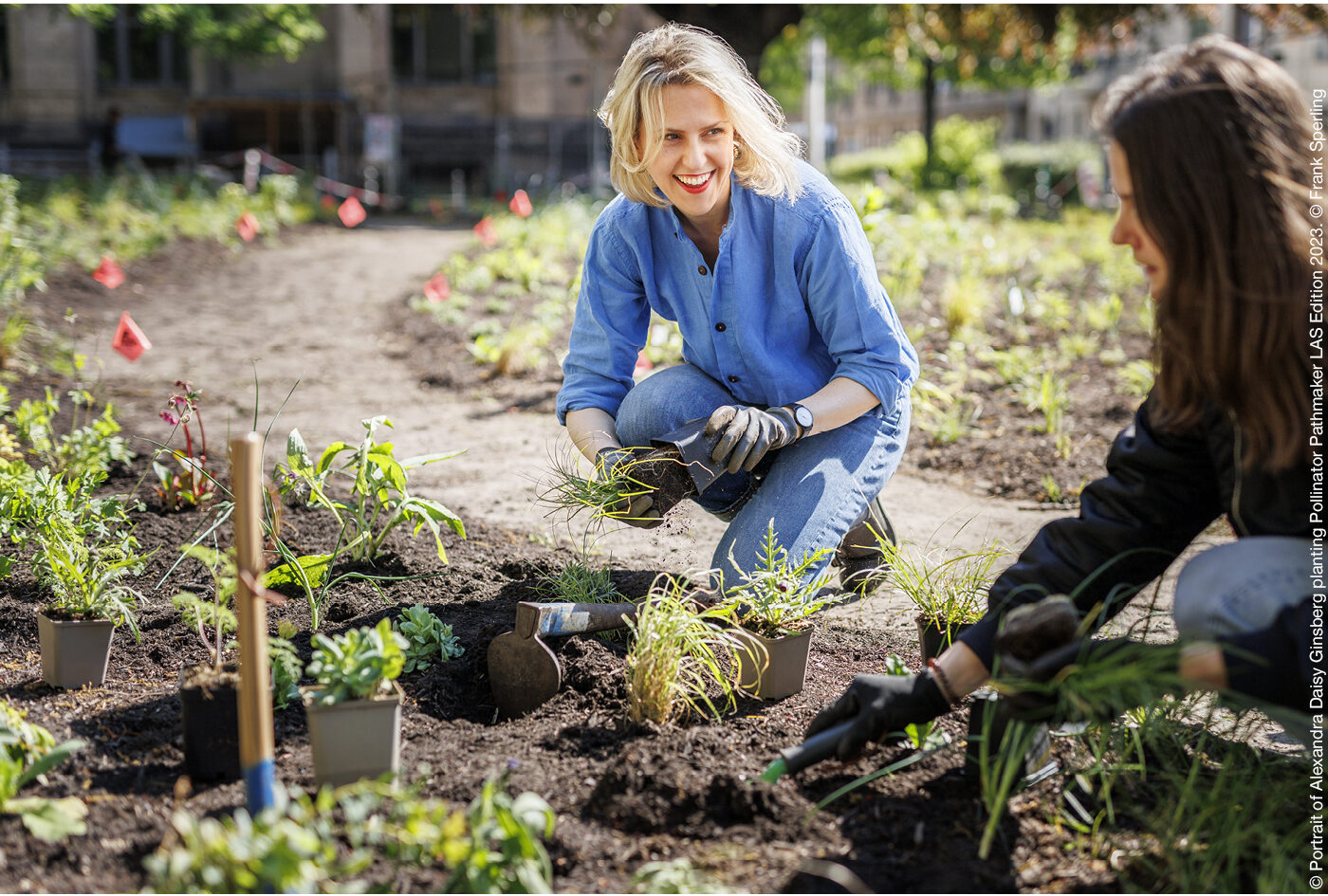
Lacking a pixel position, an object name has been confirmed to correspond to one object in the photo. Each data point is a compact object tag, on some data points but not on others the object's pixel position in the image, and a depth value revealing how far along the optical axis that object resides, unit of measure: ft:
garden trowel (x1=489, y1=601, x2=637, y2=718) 7.04
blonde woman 8.23
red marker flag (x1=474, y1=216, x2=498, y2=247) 27.55
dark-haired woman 4.94
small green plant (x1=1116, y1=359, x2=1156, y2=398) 16.05
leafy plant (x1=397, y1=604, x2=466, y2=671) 7.52
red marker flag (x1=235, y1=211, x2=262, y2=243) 25.72
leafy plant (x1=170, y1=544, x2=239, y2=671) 5.89
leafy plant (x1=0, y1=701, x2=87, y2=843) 5.08
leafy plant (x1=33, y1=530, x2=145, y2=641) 7.14
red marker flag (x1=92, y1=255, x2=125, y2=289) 14.99
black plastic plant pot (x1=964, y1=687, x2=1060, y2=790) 5.71
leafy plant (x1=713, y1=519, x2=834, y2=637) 7.15
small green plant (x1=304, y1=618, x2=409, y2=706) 5.59
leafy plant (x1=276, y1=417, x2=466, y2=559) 8.16
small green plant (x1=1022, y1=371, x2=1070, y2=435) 14.76
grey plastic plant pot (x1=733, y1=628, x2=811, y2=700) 7.18
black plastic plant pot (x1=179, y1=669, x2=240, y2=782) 5.90
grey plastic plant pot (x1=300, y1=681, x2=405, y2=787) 5.59
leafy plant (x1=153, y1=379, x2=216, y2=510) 10.61
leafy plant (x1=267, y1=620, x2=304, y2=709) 6.38
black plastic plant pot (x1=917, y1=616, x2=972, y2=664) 7.35
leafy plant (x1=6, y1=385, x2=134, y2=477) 10.45
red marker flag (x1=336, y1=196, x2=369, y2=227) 29.10
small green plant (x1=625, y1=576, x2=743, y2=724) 6.49
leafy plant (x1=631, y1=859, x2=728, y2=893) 4.87
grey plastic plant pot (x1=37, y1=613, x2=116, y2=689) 6.99
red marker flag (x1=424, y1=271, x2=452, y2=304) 20.96
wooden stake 4.84
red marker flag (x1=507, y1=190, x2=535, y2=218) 25.79
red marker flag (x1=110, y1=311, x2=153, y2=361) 10.06
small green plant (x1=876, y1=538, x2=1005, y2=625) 7.34
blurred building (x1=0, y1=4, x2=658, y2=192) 66.03
